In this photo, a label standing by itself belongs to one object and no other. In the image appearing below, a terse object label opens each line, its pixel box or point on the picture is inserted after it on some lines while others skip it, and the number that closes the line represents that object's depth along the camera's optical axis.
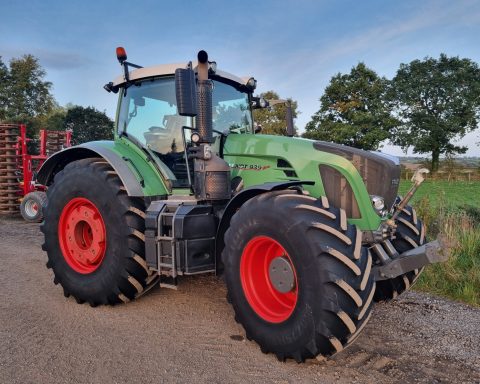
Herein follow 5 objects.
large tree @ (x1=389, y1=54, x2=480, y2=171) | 45.47
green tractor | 3.11
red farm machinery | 12.27
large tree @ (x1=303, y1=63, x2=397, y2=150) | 38.09
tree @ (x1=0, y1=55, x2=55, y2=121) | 38.22
